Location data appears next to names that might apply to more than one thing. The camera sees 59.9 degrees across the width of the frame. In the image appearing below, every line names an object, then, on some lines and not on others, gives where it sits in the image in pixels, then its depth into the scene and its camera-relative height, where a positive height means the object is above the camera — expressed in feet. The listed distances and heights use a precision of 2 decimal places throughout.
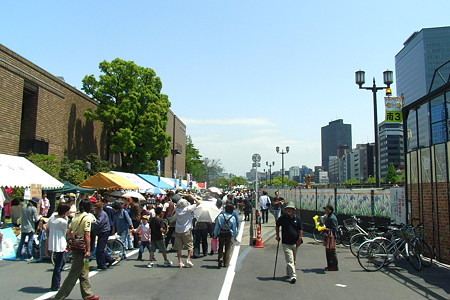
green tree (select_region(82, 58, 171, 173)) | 119.75 +24.33
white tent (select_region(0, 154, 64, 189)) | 42.45 +1.53
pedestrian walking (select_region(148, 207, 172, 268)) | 32.55 -3.82
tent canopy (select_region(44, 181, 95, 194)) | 61.21 -0.11
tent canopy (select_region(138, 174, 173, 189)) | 96.99 +2.07
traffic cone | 44.47 -5.56
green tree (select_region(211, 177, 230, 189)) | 492.78 +11.01
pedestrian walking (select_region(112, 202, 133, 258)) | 37.88 -3.12
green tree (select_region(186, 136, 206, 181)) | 333.21 +25.49
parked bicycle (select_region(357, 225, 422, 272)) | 31.27 -4.75
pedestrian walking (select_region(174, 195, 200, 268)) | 32.17 -3.20
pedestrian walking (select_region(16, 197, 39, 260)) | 35.47 -3.51
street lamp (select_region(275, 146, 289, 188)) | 173.68 +17.96
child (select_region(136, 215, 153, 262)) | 35.09 -3.91
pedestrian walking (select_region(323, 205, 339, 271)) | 30.99 -4.61
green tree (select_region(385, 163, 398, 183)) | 362.61 +18.61
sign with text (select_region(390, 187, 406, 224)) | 41.33 -1.24
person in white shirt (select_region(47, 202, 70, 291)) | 24.20 -3.17
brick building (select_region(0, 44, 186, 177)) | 70.95 +16.37
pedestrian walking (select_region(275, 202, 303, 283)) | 27.14 -3.00
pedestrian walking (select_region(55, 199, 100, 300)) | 21.45 -4.09
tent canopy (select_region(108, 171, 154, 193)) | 79.12 +1.77
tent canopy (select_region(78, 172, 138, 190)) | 66.03 +1.04
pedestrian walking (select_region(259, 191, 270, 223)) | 73.20 -2.20
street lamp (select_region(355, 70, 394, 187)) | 57.77 +15.99
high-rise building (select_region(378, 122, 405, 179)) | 494.75 +52.57
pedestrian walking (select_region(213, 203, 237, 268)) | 31.99 -3.38
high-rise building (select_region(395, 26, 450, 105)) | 373.67 +131.22
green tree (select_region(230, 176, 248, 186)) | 581.53 +16.16
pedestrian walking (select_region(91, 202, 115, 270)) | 30.40 -3.46
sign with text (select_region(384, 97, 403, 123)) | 46.65 +9.99
